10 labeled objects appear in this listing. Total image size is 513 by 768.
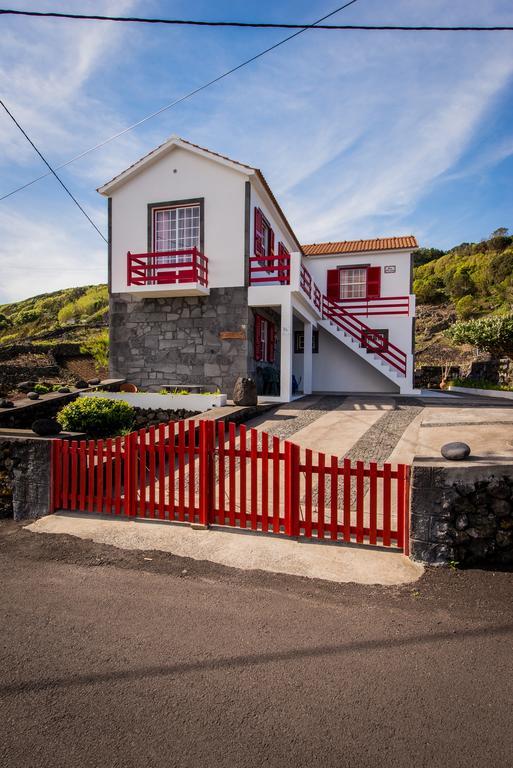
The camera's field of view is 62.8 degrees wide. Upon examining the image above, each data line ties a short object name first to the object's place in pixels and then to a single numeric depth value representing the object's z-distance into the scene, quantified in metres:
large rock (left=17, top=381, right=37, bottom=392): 12.95
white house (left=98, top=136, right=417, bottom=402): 13.65
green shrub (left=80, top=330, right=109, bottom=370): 17.38
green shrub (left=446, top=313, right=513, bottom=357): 16.00
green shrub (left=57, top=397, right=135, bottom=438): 9.23
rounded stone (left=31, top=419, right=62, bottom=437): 5.91
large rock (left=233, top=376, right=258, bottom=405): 11.50
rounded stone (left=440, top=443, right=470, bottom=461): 4.17
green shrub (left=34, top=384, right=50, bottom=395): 12.62
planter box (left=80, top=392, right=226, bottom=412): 11.55
